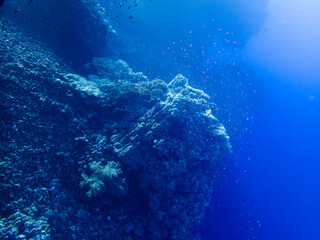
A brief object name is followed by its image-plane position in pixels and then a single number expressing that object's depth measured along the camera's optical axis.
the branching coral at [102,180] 4.59
